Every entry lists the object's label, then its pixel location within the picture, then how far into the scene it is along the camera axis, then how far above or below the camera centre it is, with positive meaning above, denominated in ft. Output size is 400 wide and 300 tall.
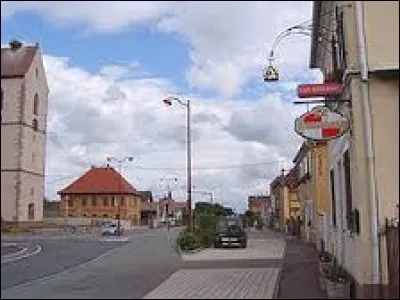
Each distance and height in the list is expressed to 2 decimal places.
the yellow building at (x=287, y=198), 251.93 +9.44
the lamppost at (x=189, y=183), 135.95 +7.75
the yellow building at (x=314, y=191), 108.37 +6.00
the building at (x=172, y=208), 461.45 +10.82
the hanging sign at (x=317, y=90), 56.34 +9.83
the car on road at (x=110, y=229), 232.47 -0.81
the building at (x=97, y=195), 365.81 +15.05
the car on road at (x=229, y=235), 141.69 -1.79
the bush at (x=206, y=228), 143.43 -0.49
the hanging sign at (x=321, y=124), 53.93 +7.08
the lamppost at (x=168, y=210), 344.37 +8.36
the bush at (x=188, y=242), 121.29 -2.60
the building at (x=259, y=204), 465.47 +14.13
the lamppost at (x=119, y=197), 350.52 +13.80
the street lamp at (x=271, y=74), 70.18 +13.70
